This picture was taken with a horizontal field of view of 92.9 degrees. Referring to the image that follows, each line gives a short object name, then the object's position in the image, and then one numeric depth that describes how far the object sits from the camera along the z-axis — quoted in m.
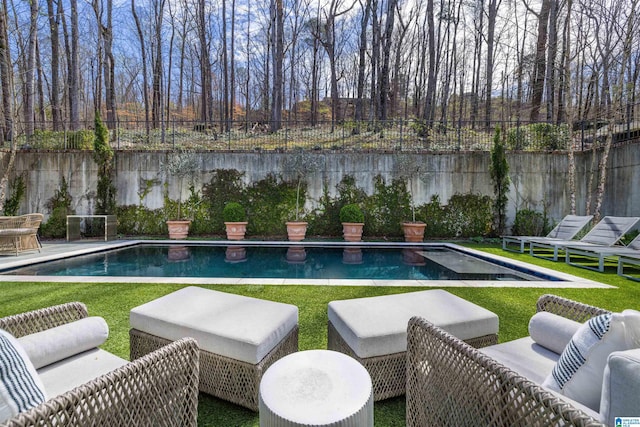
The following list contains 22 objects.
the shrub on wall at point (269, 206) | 10.73
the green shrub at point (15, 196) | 10.17
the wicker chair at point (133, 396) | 0.96
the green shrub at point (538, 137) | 10.68
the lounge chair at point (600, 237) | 6.30
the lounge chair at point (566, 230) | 7.27
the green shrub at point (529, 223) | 10.18
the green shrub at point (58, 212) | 10.04
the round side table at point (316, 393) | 1.16
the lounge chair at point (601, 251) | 5.40
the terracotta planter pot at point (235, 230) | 10.01
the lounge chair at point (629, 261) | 5.00
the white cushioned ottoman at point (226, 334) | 1.84
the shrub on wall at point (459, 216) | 10.45
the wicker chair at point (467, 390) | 0.97
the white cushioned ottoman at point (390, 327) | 1.91
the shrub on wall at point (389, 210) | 10.64
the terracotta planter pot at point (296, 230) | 9.89
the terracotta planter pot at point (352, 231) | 9.84
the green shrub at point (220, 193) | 10.70
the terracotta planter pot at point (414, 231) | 9.84
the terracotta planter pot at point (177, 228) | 9.99
